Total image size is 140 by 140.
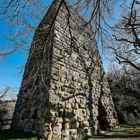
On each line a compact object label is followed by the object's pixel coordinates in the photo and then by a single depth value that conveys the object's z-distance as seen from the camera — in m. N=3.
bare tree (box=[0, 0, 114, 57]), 3.77
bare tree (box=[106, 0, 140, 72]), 7.79
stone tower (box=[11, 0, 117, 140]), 3.91
